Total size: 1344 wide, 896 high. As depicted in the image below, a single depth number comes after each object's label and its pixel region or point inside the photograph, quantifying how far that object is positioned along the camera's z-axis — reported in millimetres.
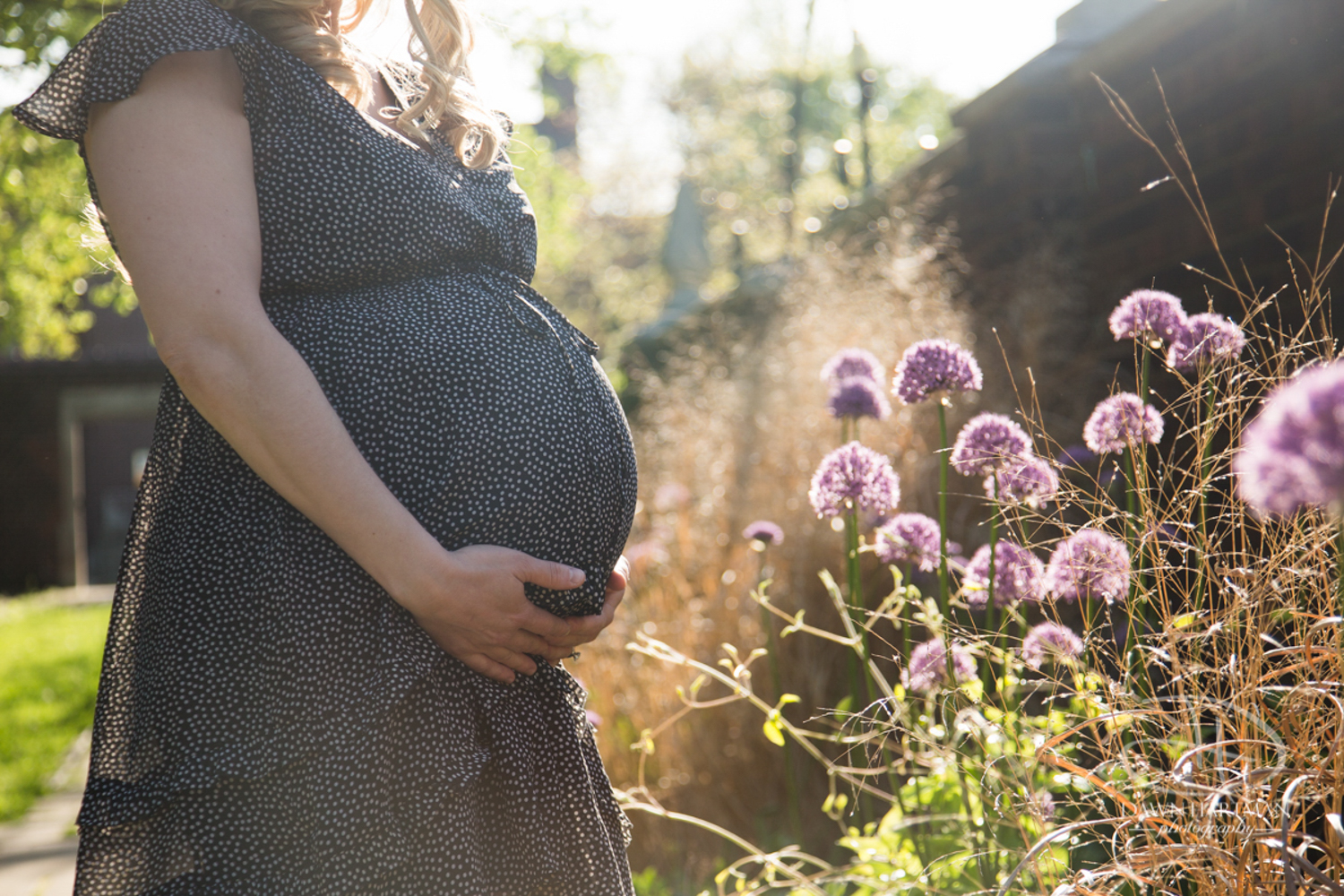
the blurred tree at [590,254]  11289
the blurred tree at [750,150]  24031
